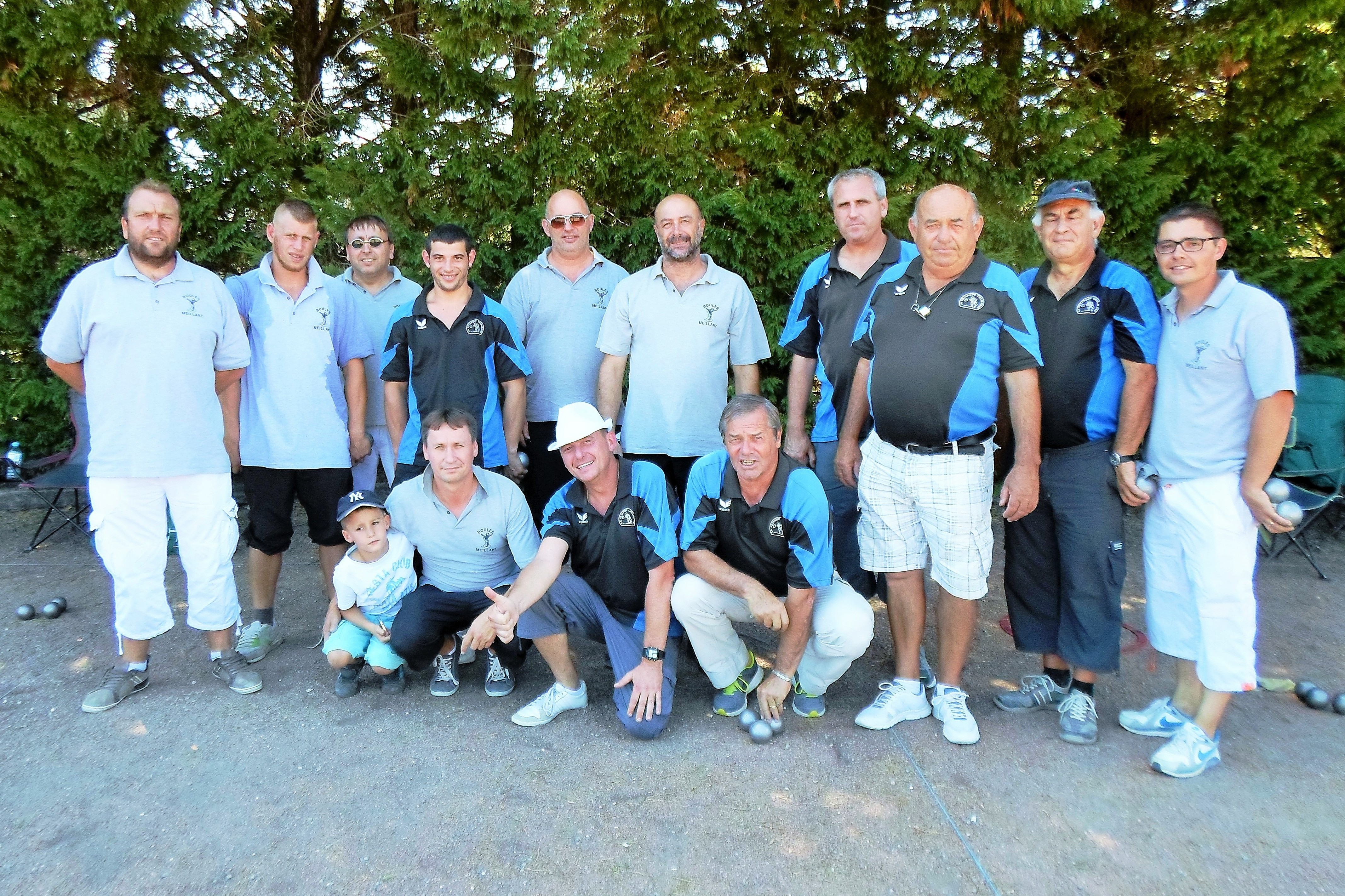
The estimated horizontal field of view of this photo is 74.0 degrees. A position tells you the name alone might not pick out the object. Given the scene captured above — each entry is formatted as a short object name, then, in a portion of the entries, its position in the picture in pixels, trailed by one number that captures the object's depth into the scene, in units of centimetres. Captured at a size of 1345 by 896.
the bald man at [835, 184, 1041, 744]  329
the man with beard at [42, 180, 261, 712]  365
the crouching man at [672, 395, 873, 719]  343
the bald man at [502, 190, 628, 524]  458
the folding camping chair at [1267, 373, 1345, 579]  570
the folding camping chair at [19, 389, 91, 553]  579
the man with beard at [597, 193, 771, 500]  426
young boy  375
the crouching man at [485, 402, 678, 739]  352
